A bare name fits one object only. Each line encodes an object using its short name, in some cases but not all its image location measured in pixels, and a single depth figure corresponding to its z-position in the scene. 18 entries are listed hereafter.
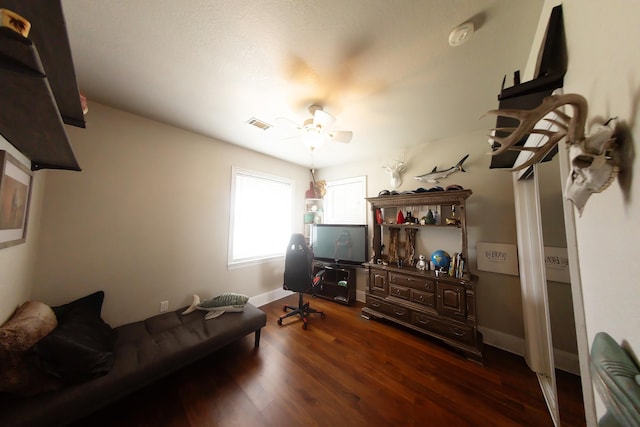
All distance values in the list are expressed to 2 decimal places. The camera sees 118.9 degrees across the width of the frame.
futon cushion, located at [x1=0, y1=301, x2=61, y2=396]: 1.04
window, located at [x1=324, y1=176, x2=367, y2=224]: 3.50
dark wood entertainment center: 2.08
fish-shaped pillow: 2.21
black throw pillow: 1.16
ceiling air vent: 2.26
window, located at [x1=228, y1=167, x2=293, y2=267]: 3.01
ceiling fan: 1.83
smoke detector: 1.15
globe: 2.46
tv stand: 3.25
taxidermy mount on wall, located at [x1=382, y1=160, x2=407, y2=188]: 3.01
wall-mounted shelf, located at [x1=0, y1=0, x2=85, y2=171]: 0.50
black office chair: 2.63
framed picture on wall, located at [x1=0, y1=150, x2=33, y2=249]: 1.00
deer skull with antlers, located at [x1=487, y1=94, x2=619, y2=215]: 0.53
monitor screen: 3.21
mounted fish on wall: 2.50
